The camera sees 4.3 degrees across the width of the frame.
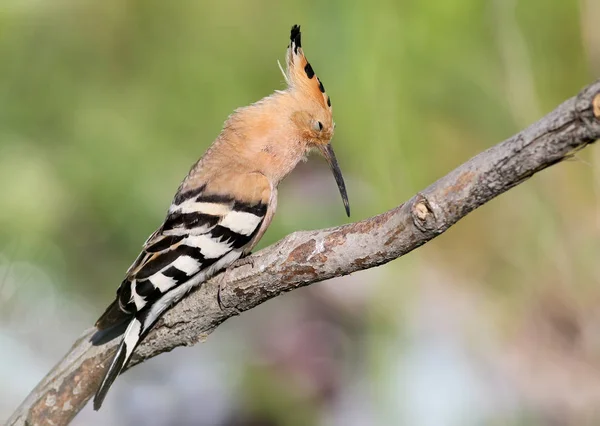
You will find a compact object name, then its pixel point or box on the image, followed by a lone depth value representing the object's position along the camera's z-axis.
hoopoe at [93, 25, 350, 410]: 5.16
